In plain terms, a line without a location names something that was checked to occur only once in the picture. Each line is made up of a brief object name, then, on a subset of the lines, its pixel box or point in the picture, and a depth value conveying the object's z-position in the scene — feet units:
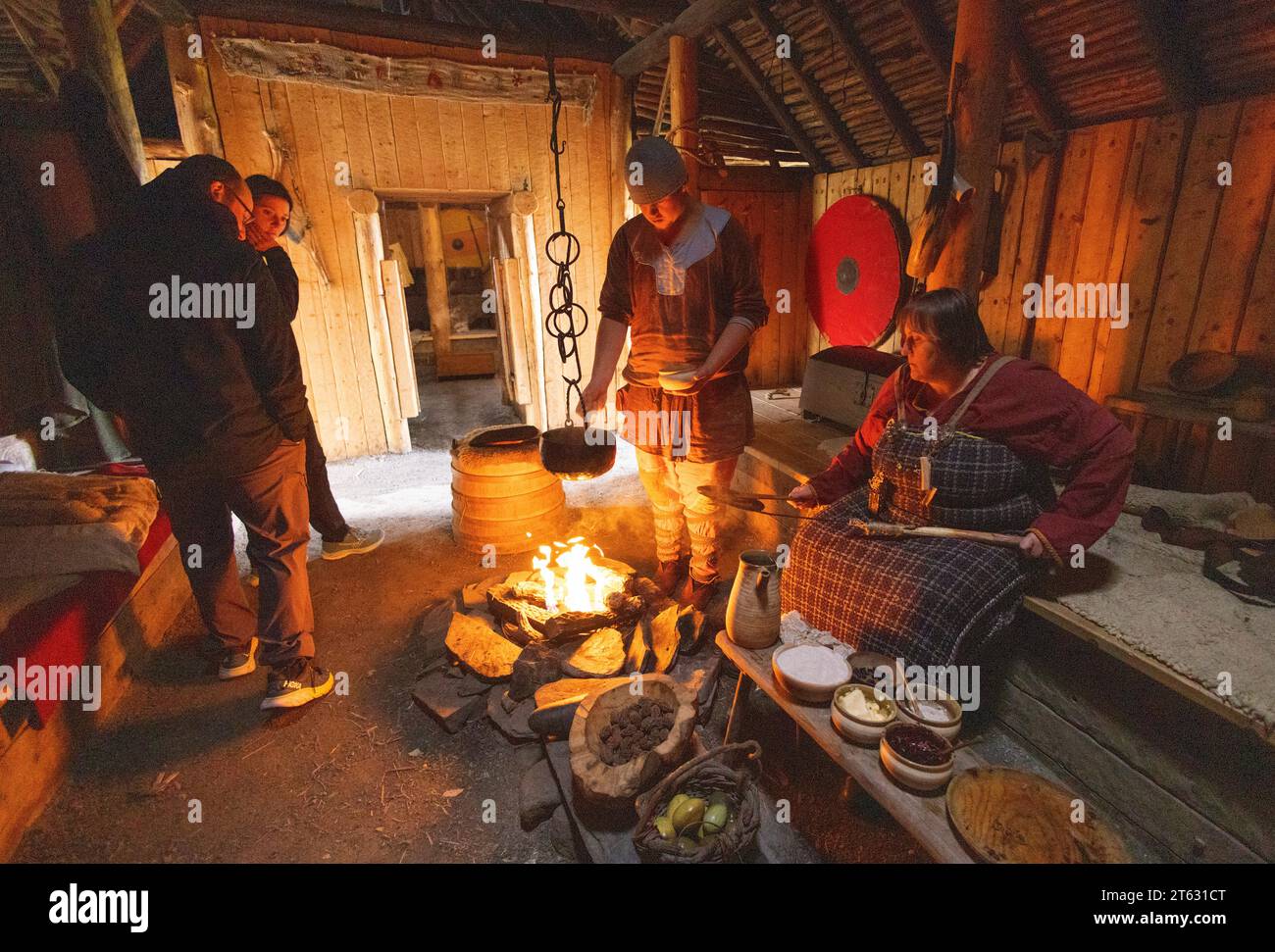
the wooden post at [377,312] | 21.91
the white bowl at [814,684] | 7.45
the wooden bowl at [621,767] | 7.63
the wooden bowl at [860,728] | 6.82
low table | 5.88
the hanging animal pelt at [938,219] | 11.69
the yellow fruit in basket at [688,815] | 7.13
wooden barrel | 15.55
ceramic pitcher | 8.33
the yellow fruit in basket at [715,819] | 7.12
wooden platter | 5.59
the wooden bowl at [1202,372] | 13.53
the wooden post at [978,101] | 11.00
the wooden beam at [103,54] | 13.79
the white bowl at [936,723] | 6.76
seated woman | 8.36
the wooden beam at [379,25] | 18.94
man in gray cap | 11.19
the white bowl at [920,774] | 6.16
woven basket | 6.79
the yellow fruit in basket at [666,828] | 7.07
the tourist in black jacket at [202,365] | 8.69
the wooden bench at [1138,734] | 7.10
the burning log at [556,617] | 12.32
